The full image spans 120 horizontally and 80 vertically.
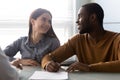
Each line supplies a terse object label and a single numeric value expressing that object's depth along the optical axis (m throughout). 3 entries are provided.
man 1.61
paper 1.24
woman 1.81
